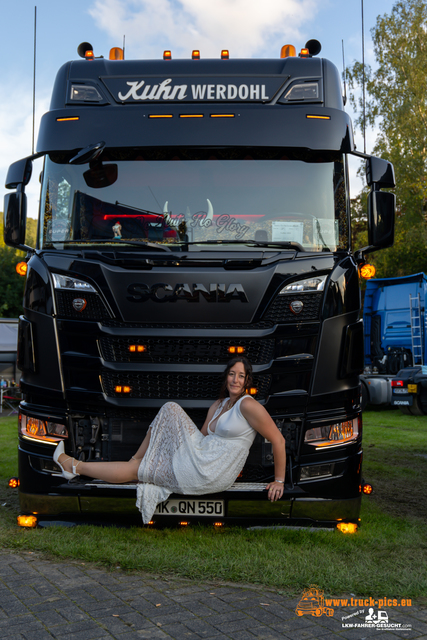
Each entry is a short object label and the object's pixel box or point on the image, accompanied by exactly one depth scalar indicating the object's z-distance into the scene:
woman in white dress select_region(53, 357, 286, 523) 4.58
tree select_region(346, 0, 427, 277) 31.50
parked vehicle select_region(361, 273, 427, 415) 13.73
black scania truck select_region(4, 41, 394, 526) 4.68
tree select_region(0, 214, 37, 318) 44.31
